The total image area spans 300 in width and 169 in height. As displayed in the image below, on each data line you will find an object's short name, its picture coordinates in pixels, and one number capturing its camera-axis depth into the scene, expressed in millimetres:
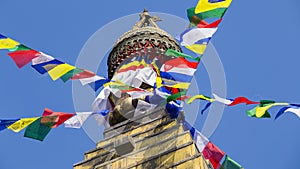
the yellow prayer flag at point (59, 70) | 18734
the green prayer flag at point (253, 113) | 17297
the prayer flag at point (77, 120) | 19406
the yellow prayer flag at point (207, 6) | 18234
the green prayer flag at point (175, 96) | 18119
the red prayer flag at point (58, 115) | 18922
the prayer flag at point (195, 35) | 18159
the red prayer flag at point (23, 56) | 18797
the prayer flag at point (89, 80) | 19172
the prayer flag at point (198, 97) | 17781
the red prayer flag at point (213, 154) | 18750
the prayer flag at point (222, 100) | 17938
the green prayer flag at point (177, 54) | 18227
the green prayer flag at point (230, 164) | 18797
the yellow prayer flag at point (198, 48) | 18109
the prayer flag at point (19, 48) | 18922
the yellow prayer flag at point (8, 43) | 18953
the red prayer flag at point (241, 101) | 17516
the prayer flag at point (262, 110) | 17234
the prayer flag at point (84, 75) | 18972
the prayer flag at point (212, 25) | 18234
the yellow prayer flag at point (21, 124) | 18812
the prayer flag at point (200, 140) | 19109
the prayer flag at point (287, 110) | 16906
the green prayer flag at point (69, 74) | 18734
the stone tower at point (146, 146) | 18109
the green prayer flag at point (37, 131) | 18750
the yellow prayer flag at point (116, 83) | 19453
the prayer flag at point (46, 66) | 18859
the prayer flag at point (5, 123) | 19031
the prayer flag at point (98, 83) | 19281
